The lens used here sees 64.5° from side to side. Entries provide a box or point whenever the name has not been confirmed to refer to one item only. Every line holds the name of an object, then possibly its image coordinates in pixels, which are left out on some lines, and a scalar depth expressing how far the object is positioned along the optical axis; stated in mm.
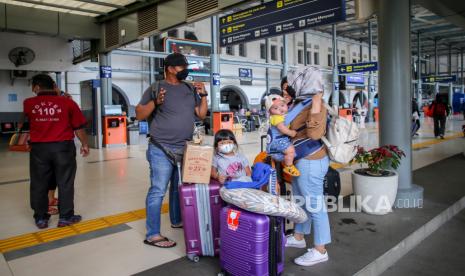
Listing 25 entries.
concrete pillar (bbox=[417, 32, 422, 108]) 27175
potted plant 3535
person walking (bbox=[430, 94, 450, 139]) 11000
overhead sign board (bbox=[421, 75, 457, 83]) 26039
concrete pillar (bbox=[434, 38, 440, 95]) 33472
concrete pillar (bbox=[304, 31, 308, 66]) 23859
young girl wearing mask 2693
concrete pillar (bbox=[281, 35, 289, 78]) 18947
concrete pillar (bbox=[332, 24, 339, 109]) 20219
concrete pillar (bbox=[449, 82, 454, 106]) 33406
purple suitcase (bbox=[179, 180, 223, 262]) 2529
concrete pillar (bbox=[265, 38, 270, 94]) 21562
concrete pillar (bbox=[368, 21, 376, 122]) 22594
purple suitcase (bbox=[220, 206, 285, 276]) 2072
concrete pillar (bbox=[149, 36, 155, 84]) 16906
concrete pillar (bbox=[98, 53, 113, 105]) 10086
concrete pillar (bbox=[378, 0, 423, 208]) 3812
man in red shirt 3355
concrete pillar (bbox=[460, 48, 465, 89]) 34694
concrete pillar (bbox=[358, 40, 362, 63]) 28867
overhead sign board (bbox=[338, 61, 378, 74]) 16650
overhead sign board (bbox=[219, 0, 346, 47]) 6324
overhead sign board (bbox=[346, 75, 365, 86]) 24078
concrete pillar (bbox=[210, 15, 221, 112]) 13914
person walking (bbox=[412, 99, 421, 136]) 10617
